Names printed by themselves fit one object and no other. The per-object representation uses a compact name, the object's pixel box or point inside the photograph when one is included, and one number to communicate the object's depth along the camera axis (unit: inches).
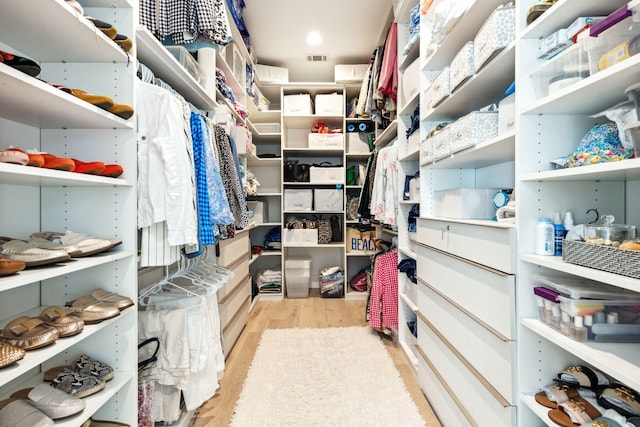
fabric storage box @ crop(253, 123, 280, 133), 137.5
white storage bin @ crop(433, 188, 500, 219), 53.6
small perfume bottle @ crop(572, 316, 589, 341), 30.3
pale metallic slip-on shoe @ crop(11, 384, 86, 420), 32.8
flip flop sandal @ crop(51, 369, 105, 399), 36.7
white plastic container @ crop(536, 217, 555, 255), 35.1
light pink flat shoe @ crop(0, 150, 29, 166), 26.8
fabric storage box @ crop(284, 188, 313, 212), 133.2
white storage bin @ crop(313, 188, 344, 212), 133.1
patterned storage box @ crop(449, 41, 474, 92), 47.9
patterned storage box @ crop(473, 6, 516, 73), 38.9
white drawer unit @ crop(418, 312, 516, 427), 39.4
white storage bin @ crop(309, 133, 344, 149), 131.0
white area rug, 59.3
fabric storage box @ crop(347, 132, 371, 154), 135.4
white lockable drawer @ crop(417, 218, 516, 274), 37.7
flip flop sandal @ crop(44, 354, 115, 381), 39.2
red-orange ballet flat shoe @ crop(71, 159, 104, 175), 35.9
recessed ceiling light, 107.6
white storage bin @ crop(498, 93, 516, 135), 40.9
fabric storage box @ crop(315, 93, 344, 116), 131.1
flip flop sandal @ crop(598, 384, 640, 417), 28.8
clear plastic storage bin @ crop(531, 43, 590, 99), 30.3
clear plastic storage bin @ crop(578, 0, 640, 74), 24.8
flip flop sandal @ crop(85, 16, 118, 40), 37.2
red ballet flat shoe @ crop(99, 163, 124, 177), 39.7
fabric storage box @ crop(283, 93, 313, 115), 130.9
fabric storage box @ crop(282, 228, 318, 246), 132.7
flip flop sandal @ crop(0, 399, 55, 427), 30.0
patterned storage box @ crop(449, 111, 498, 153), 46.1
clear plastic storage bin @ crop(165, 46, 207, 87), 58.7
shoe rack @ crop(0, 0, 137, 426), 38.6
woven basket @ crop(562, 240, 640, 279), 24.5
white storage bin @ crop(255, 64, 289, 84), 127.6
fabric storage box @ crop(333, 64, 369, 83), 125.0
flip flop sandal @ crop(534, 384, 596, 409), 32.7
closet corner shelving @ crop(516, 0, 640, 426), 35.1
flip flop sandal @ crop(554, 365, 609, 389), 33.6
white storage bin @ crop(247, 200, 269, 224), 127.6
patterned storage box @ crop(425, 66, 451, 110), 55.1
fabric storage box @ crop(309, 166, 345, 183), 133.1
